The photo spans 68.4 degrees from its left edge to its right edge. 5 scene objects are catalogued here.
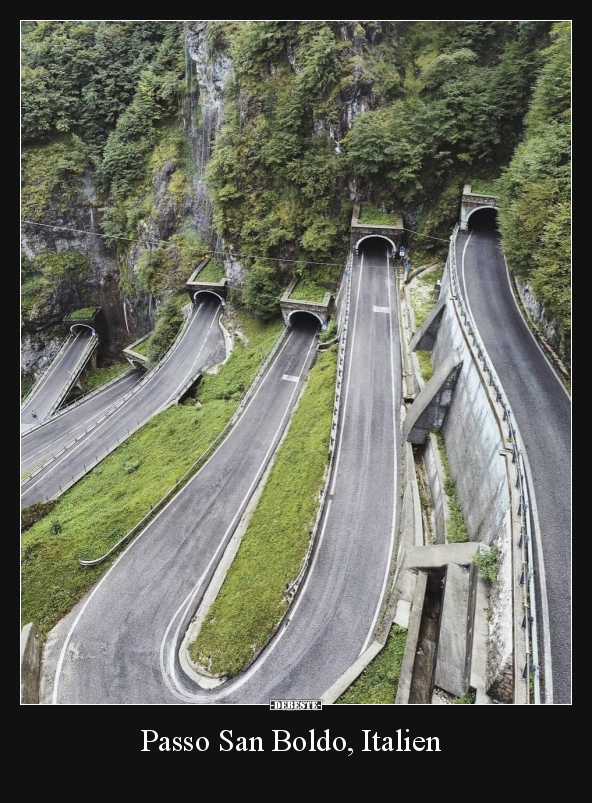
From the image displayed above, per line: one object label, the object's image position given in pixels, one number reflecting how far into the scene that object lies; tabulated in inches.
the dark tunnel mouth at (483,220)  1523.1
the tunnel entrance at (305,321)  1774.1
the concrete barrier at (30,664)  682.2
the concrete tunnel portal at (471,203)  1484.5
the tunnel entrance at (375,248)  1707.7
